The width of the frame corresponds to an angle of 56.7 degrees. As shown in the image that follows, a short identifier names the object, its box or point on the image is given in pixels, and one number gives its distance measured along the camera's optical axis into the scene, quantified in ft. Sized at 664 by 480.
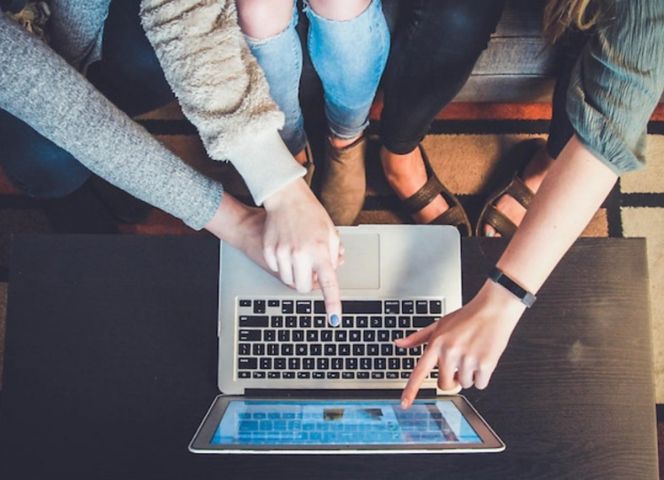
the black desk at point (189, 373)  2.37
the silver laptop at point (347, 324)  2.42
